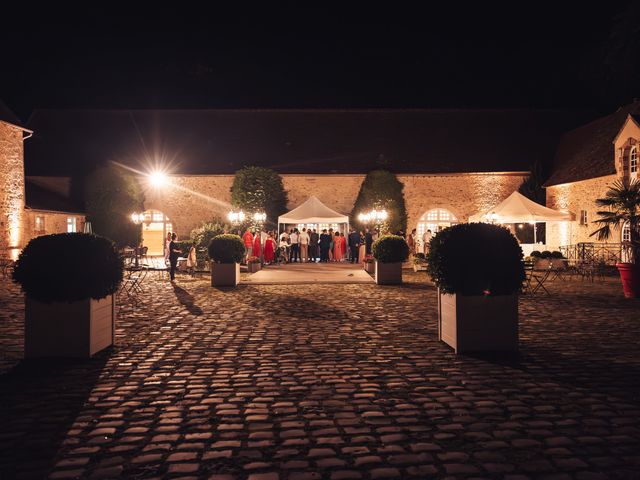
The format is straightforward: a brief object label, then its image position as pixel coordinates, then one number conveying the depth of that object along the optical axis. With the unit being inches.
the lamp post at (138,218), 881.4
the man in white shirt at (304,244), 854.5
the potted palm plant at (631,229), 425.4
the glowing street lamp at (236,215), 765.9
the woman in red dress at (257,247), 763.2
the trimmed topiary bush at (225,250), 534.0
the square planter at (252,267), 692.1
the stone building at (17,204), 774.5
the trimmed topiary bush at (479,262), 241.6
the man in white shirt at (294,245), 859.4
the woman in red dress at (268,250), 789.2
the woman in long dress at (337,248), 864.9
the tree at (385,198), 961.5
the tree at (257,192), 962.7
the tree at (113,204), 987.3
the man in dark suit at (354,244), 868.0
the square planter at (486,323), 241.4
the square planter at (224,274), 531.2
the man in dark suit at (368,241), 813.2
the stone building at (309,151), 1023.0
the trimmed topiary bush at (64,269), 229.0
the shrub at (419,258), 700.9
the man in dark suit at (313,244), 854.5
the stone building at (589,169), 746.2
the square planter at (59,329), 231.0
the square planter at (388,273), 548.4
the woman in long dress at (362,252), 834.3
